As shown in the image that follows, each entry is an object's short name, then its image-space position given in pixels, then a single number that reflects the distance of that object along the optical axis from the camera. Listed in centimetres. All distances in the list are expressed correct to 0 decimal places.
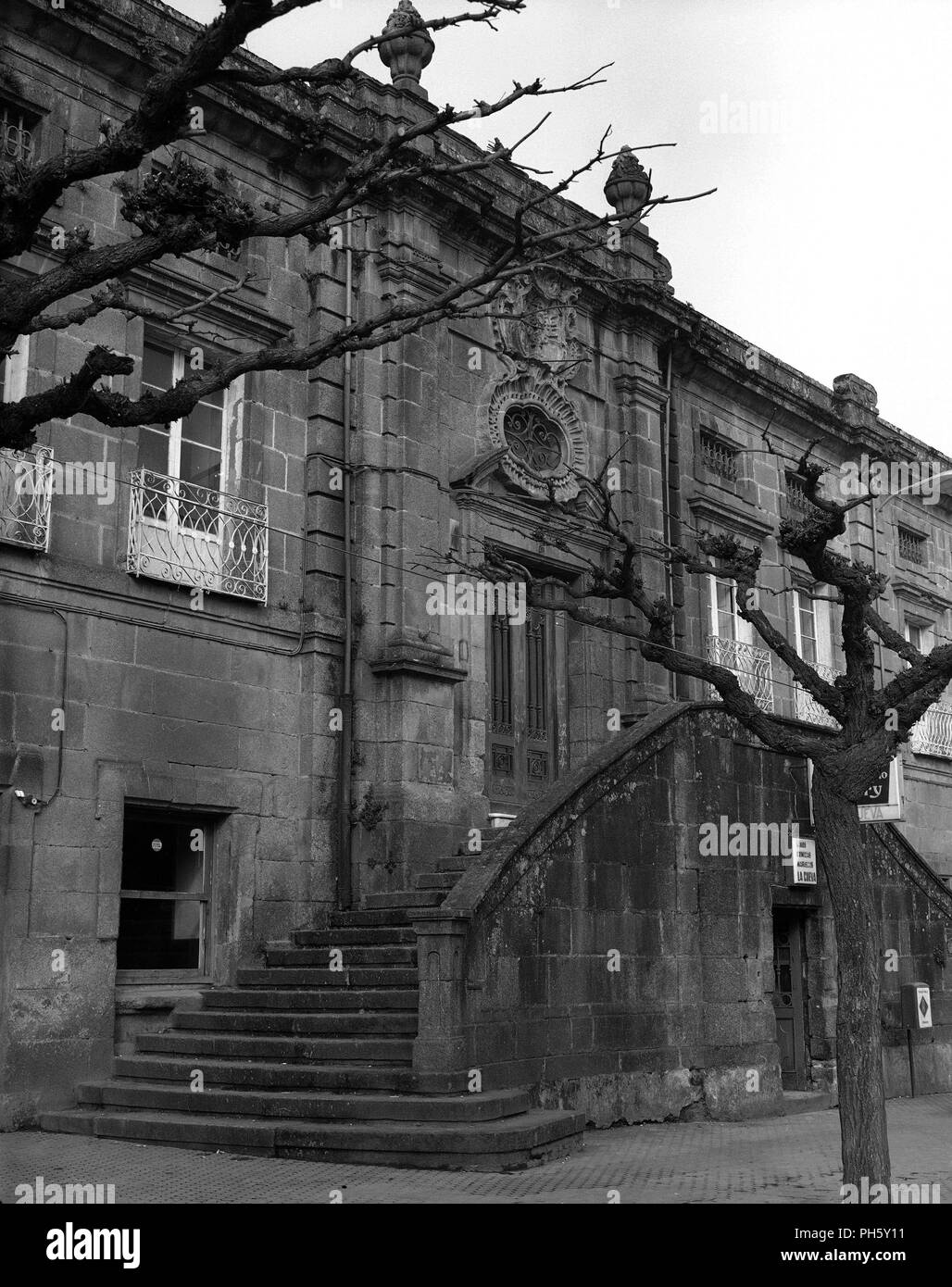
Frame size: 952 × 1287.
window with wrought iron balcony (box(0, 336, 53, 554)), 1195
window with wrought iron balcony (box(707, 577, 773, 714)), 1986
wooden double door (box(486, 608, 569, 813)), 1623
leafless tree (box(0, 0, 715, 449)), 746
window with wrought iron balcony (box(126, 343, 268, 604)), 1316
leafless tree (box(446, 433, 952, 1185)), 859
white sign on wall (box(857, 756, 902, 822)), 1555
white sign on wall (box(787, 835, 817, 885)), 1570
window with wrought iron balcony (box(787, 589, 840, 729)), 2133
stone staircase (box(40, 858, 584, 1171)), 980
